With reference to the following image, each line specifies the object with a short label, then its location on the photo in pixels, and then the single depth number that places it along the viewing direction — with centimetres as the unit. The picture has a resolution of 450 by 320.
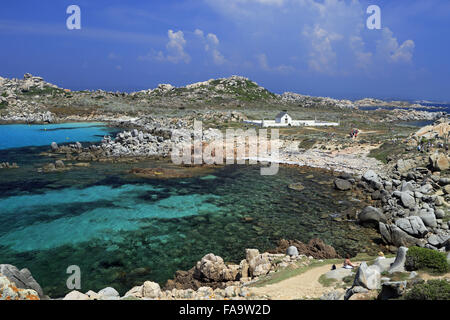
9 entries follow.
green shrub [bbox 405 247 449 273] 1276
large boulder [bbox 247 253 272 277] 1714
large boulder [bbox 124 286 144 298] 1462
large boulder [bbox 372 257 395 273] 1419
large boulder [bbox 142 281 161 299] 1445
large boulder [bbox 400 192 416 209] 2702
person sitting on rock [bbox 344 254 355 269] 1569
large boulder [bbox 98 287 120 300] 1389
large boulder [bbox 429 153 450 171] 3450
